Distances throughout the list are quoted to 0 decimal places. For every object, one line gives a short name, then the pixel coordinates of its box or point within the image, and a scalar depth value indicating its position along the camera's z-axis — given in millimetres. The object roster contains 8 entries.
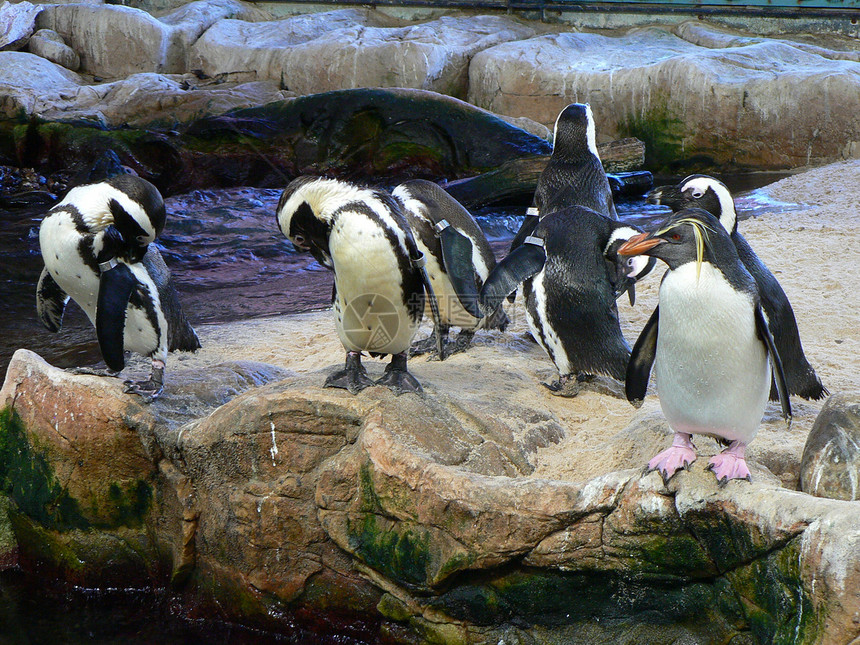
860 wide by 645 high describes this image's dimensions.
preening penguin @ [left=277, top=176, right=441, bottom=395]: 6320
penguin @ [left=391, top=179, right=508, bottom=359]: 9664
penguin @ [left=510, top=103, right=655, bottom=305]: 9937
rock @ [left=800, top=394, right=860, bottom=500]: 5555
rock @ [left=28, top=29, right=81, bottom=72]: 28344
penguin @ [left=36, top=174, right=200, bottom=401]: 6867
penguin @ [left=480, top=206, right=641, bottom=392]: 8414
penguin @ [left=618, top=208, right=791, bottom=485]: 4996
